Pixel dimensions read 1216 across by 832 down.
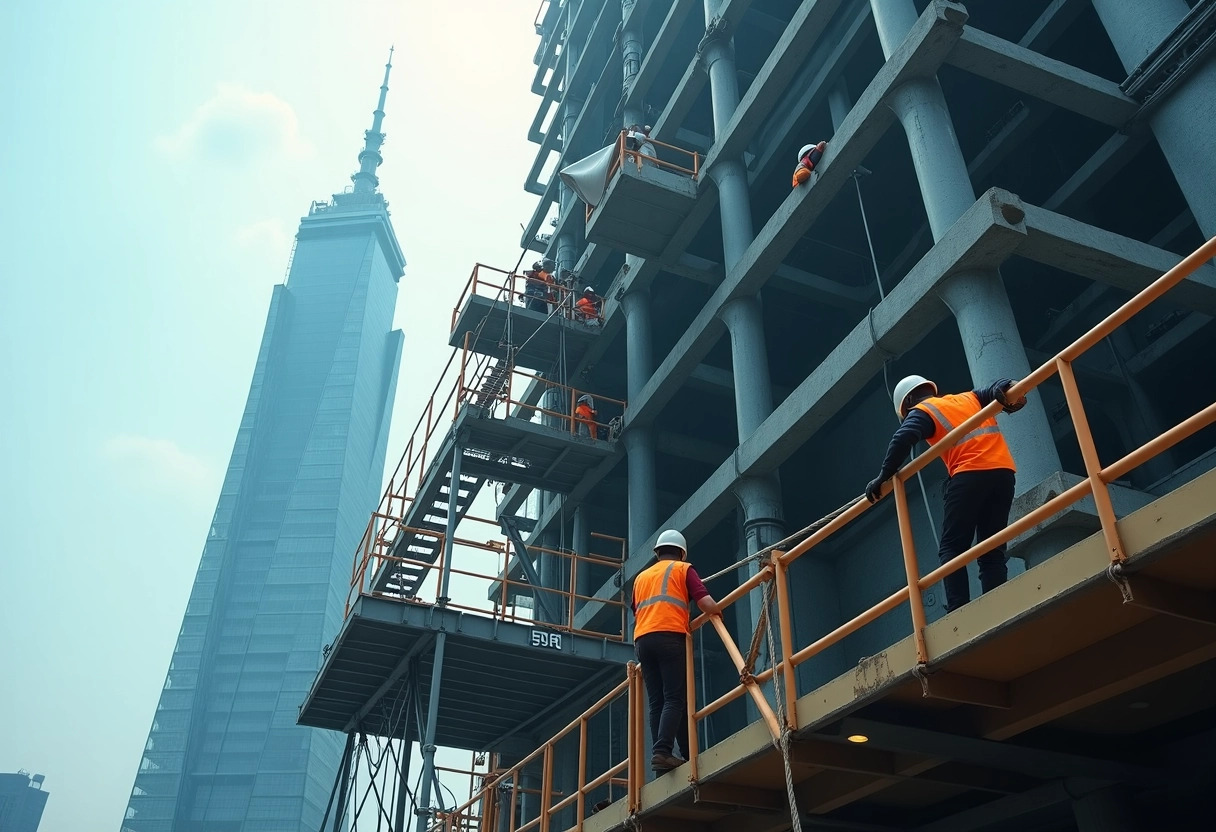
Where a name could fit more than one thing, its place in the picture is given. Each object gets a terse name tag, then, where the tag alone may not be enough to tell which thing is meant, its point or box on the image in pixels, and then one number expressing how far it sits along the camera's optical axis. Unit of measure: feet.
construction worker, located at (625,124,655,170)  61.61
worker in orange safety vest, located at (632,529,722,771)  23.97
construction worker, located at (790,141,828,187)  50.98
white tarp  66.39
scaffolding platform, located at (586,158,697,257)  60.29
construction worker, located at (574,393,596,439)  66.83
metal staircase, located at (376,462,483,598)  64.64
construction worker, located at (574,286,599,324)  76.54
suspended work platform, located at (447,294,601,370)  69.72
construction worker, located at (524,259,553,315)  73.97
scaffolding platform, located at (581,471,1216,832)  15.25
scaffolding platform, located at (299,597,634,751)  50.70
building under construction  18.57
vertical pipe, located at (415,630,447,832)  47.50
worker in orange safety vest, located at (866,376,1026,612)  20.90
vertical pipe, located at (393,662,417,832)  50.65
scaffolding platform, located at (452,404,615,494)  61.05
